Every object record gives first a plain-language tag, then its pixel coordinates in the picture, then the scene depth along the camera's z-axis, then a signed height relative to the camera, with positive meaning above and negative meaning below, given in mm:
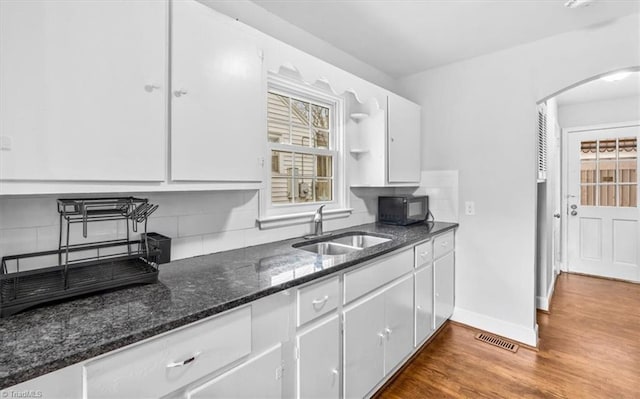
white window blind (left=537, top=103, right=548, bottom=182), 3035 +544
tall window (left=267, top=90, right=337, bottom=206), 2248 +378
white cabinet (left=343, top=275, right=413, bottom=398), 1668 -828
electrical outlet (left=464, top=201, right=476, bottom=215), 2857 -91
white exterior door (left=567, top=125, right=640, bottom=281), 4035 -50
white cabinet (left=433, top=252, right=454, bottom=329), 2598 -785
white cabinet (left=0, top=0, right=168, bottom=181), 928 +360
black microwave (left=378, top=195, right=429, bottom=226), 2750 -105
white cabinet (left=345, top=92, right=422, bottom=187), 2612 +497
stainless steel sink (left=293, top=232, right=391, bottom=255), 2205 -342
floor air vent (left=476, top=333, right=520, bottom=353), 2520 -1201
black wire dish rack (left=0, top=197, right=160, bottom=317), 1013 -267
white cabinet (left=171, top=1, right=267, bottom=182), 1283 +444
